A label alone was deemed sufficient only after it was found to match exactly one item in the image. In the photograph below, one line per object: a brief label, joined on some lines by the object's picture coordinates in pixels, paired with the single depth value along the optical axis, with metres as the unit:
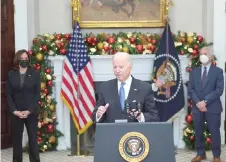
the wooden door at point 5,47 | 8.29
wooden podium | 3.38
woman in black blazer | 6.70
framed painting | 8.64
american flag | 8.16
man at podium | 3.73
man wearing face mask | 7.34
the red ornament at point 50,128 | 8.27
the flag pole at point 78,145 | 8.15
